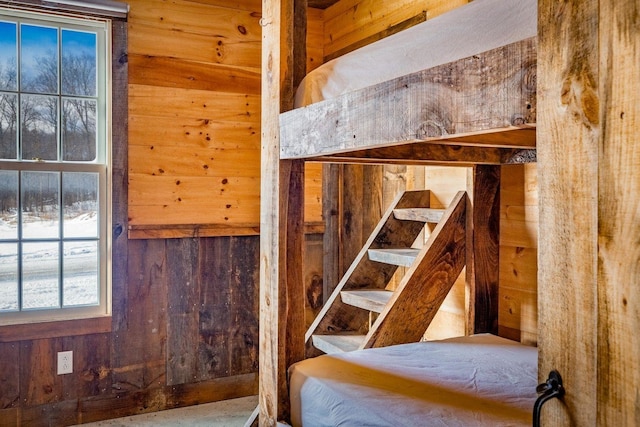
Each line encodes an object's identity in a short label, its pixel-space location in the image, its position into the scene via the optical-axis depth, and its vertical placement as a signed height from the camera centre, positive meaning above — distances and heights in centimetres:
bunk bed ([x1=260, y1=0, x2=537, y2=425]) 103 +22
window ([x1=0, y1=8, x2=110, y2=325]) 292 +25
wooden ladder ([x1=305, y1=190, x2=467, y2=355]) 215 -27
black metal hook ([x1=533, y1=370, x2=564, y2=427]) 83 -26
